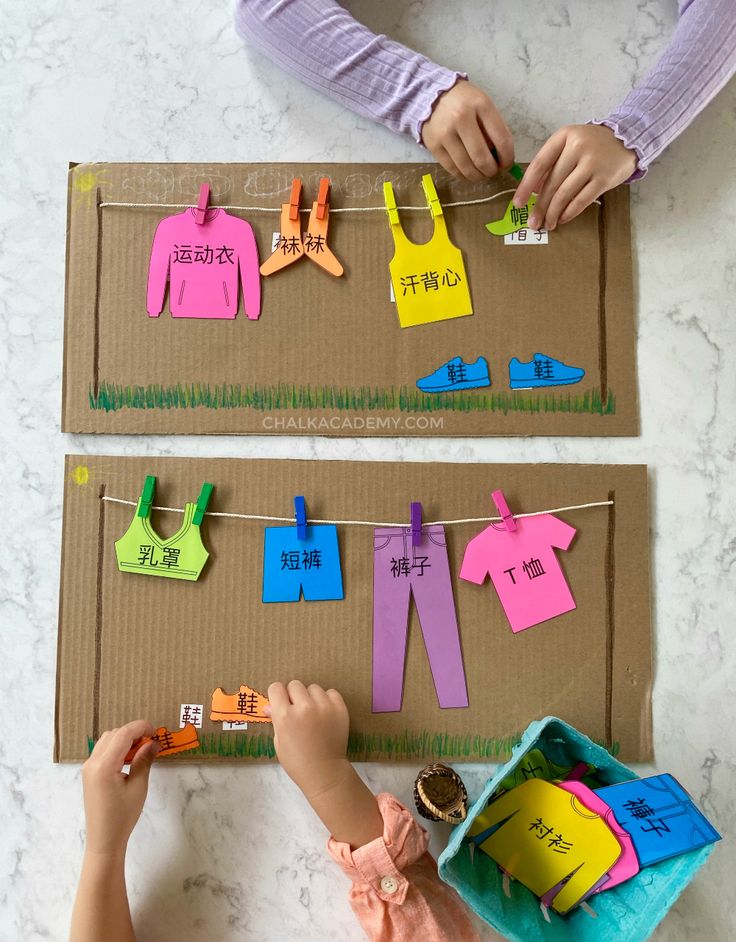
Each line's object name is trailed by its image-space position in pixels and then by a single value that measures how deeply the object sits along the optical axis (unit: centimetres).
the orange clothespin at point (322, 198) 80
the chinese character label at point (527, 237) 80
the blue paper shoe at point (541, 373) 80
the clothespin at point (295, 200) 80
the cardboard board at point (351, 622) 78
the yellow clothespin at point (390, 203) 80
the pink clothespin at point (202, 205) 80
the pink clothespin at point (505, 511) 78
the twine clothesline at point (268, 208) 81
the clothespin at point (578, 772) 75
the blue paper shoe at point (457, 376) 80
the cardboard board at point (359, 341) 80
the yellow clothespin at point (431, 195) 80
